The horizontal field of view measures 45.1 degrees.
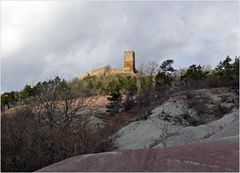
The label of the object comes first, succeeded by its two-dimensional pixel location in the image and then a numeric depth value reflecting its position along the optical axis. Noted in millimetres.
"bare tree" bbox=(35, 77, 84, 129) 11391
